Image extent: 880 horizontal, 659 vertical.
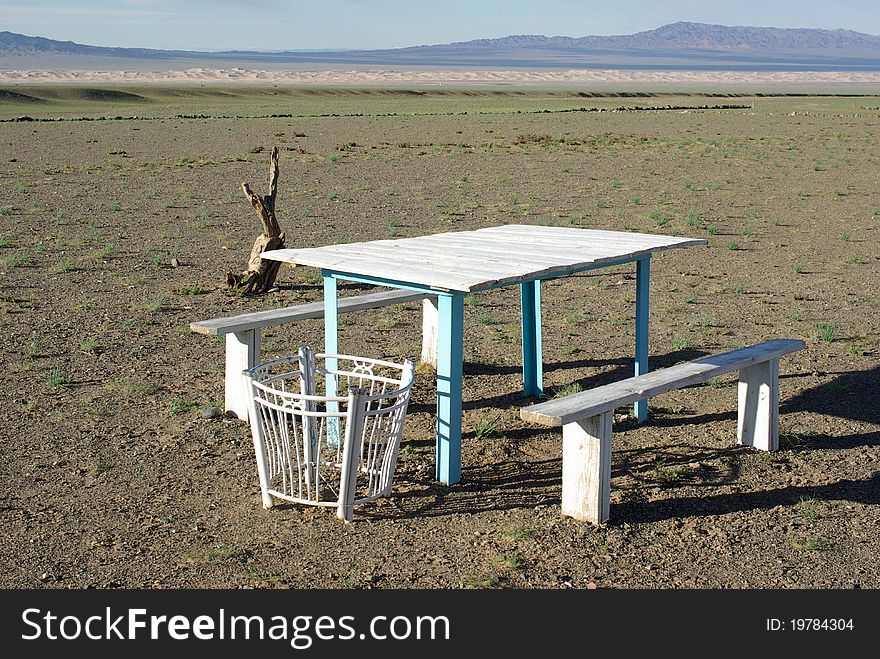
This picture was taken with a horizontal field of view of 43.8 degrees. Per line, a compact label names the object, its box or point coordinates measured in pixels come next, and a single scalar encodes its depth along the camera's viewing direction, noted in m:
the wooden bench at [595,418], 4.89
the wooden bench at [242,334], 6.45
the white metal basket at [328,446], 4.86
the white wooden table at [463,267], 5.37
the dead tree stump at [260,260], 10.76
